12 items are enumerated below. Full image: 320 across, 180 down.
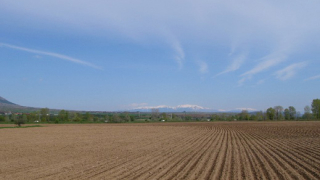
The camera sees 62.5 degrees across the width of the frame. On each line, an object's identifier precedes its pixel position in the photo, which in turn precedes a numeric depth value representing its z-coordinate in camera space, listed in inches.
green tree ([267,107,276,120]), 5541.8
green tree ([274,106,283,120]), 5733.3
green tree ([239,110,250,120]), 5600.4
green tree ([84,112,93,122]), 5080.7
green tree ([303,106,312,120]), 5458.7
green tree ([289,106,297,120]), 5797.2
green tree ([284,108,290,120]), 5447.8
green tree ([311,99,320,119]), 5193.9
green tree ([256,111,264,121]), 5618.6
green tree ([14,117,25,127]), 2779.0
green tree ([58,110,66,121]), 4922.2
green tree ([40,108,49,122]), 4867.4
